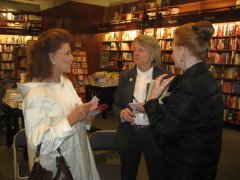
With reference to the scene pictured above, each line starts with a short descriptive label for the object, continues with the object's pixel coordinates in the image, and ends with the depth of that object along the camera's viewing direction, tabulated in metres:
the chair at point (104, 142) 2.23
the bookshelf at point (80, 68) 9.00
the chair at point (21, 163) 2.11
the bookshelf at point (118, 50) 8.80
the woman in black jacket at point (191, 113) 1.31
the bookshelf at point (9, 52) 9.77
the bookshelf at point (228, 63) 5.81
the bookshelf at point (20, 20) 9.93
